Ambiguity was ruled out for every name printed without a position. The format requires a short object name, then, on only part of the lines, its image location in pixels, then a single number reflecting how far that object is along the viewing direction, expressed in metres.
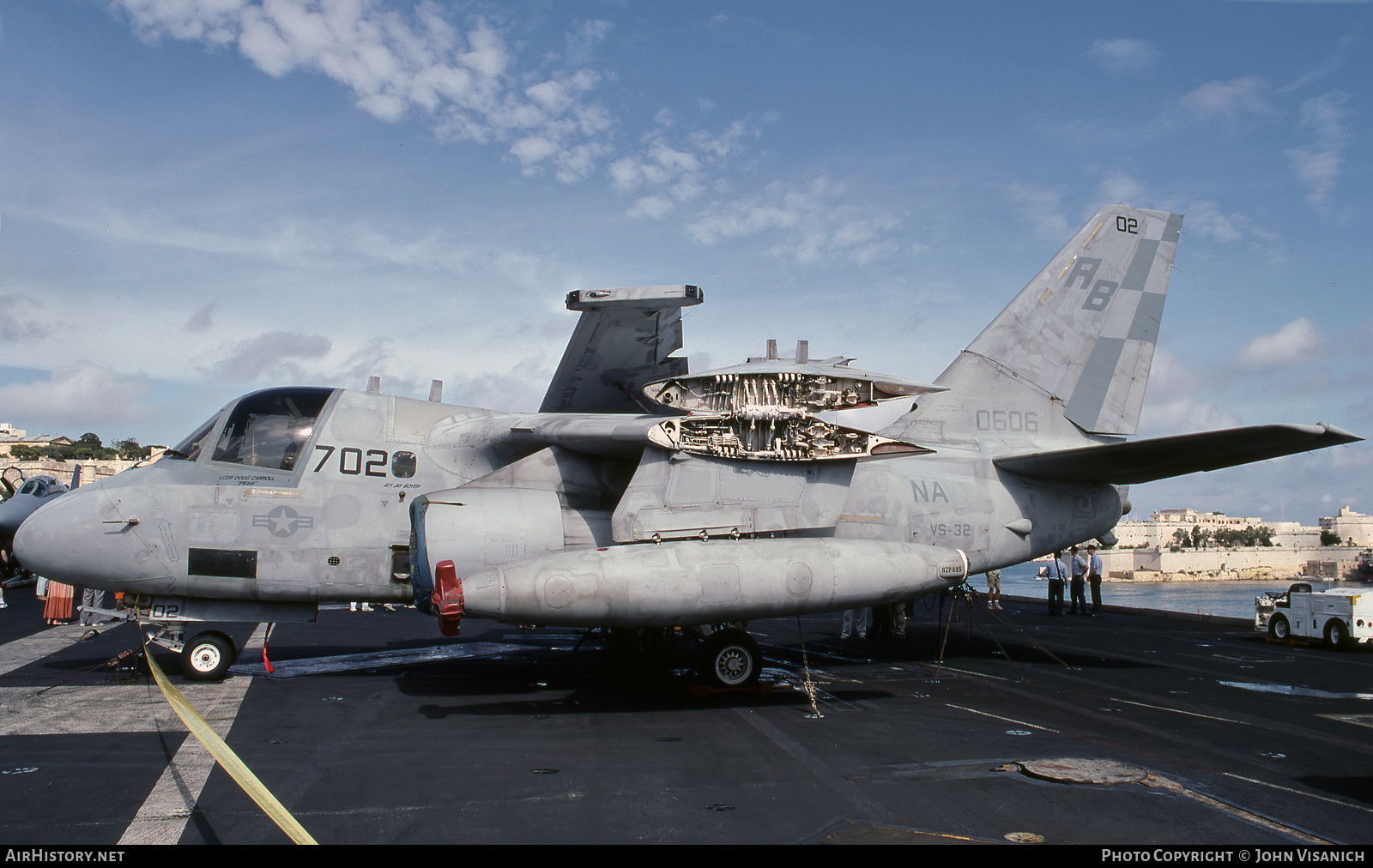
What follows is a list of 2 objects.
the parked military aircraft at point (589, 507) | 9.34
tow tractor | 14.77
